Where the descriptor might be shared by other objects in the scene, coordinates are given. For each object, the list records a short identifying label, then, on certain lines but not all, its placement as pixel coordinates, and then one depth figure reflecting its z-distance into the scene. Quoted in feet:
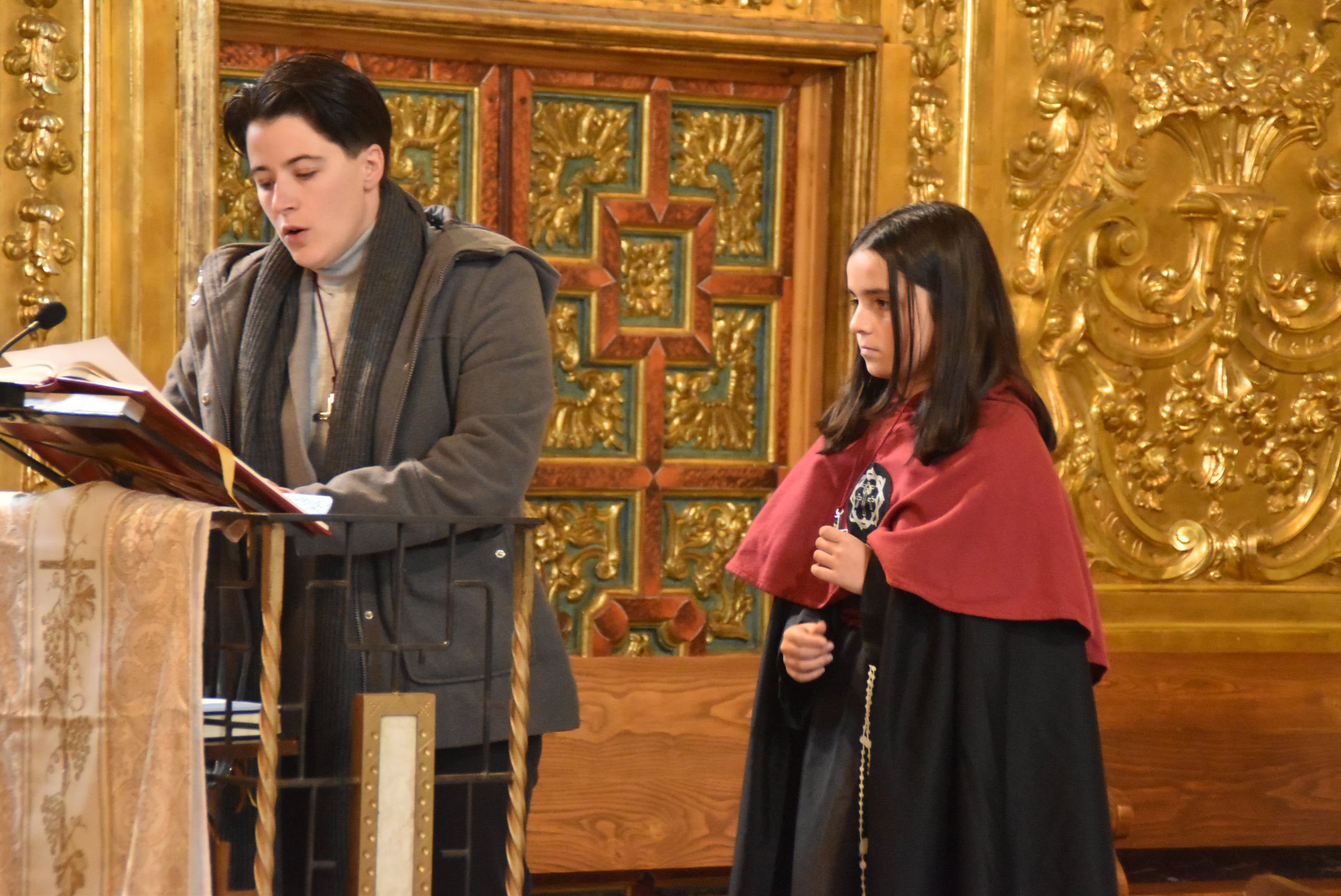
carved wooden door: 25.29
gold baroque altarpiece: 26.78
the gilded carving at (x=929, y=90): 25.98
